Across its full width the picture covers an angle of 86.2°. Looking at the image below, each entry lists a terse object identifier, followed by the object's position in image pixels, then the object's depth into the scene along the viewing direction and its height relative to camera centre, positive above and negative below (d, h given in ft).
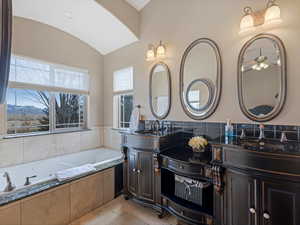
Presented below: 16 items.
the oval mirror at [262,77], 5.74 +1.39
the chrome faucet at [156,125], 9.05 -0.62
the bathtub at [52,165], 8.08 -2.99
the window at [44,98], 9.13 +1.14
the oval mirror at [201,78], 7.21 +1.70
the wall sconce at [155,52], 8.92 +3.53
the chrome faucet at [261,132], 5.90 -0.68
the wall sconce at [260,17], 5.52 +3.54
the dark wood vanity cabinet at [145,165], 7.05 -2.37
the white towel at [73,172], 6.76 -2.60
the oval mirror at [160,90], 8.95 +1.39
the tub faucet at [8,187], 5.84 -2.68
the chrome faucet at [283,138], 5.47 -0.84
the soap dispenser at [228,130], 6.47 -0.66
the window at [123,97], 11.54 +1.28
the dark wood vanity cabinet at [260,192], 4.22 -2.26
